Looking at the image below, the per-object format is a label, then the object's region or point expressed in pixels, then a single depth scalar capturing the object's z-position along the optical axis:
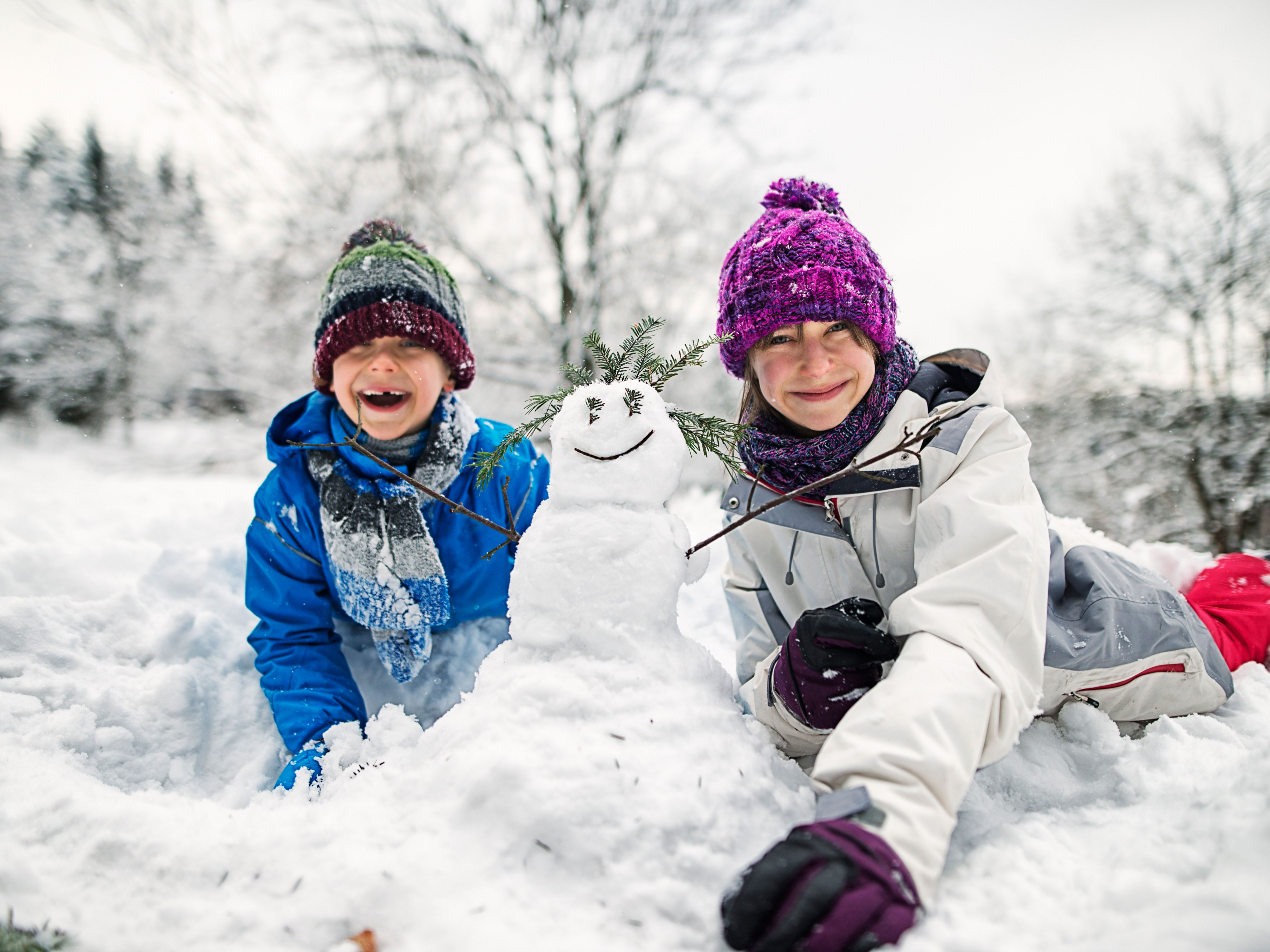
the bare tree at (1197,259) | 5.66
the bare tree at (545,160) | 6.97
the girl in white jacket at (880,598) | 0.90
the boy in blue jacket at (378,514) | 2.19
